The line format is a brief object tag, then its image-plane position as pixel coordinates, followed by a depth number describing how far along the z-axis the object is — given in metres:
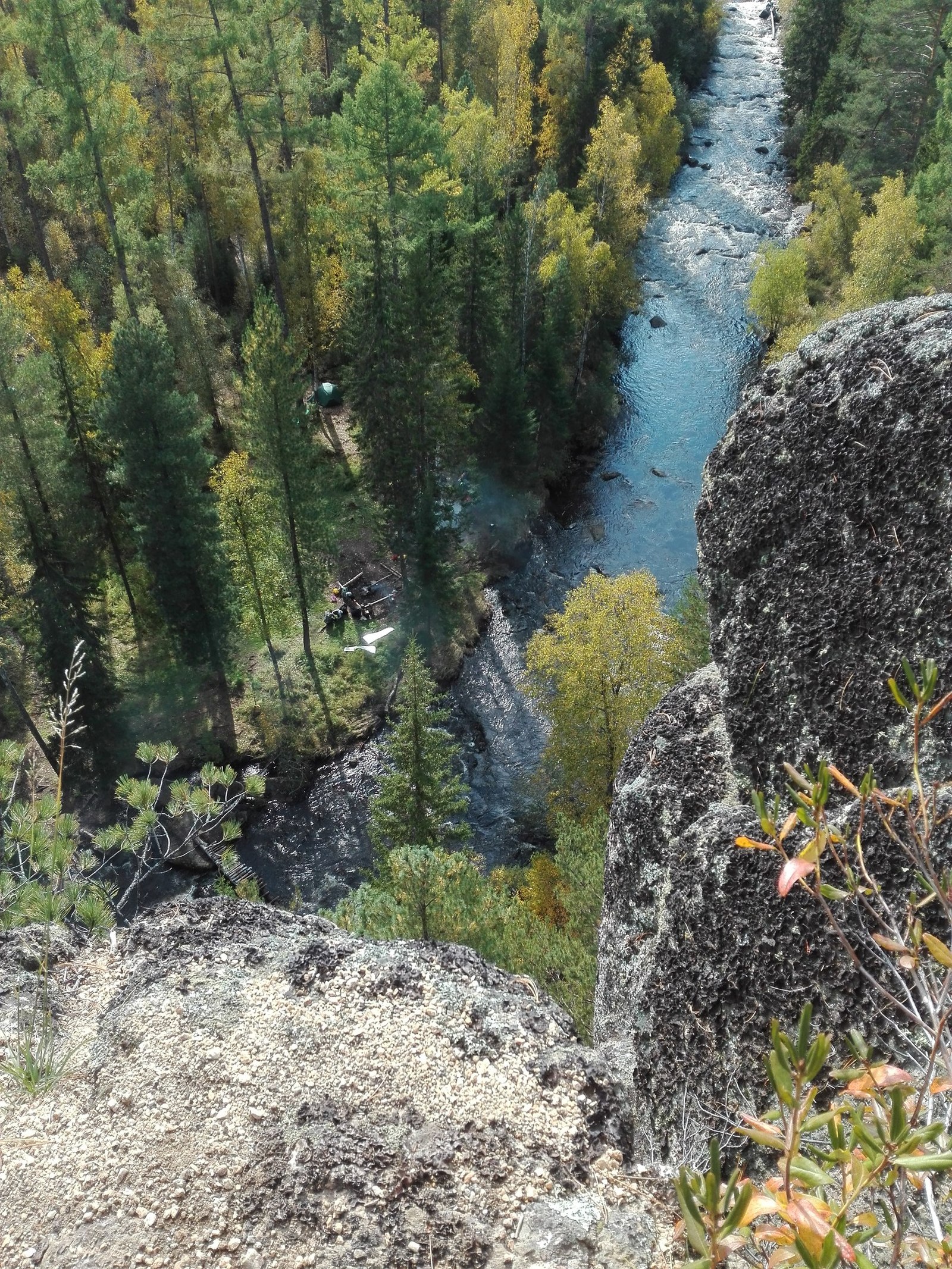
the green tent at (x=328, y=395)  36.97
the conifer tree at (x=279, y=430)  22.91
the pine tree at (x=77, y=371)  25.67
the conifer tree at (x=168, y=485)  23.42
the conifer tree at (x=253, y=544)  26.16
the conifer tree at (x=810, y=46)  49.94
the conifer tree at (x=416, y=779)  20.59
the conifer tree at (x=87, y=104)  25.42
